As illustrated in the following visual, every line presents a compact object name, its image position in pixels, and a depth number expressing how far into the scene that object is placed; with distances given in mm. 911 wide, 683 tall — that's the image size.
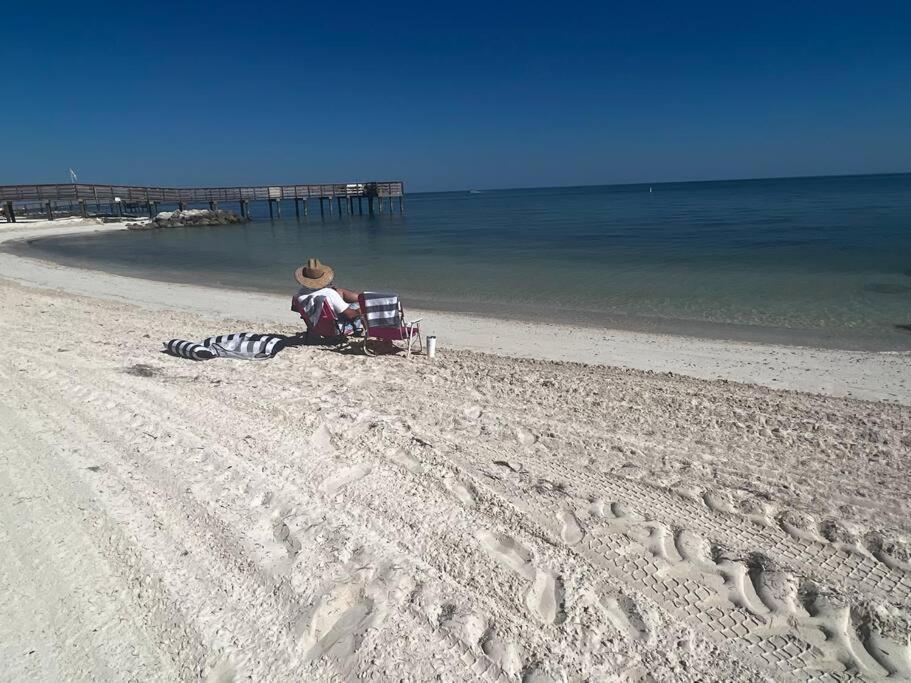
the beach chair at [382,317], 6367
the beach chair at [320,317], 6539
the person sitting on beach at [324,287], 6555
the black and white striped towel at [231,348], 6135
